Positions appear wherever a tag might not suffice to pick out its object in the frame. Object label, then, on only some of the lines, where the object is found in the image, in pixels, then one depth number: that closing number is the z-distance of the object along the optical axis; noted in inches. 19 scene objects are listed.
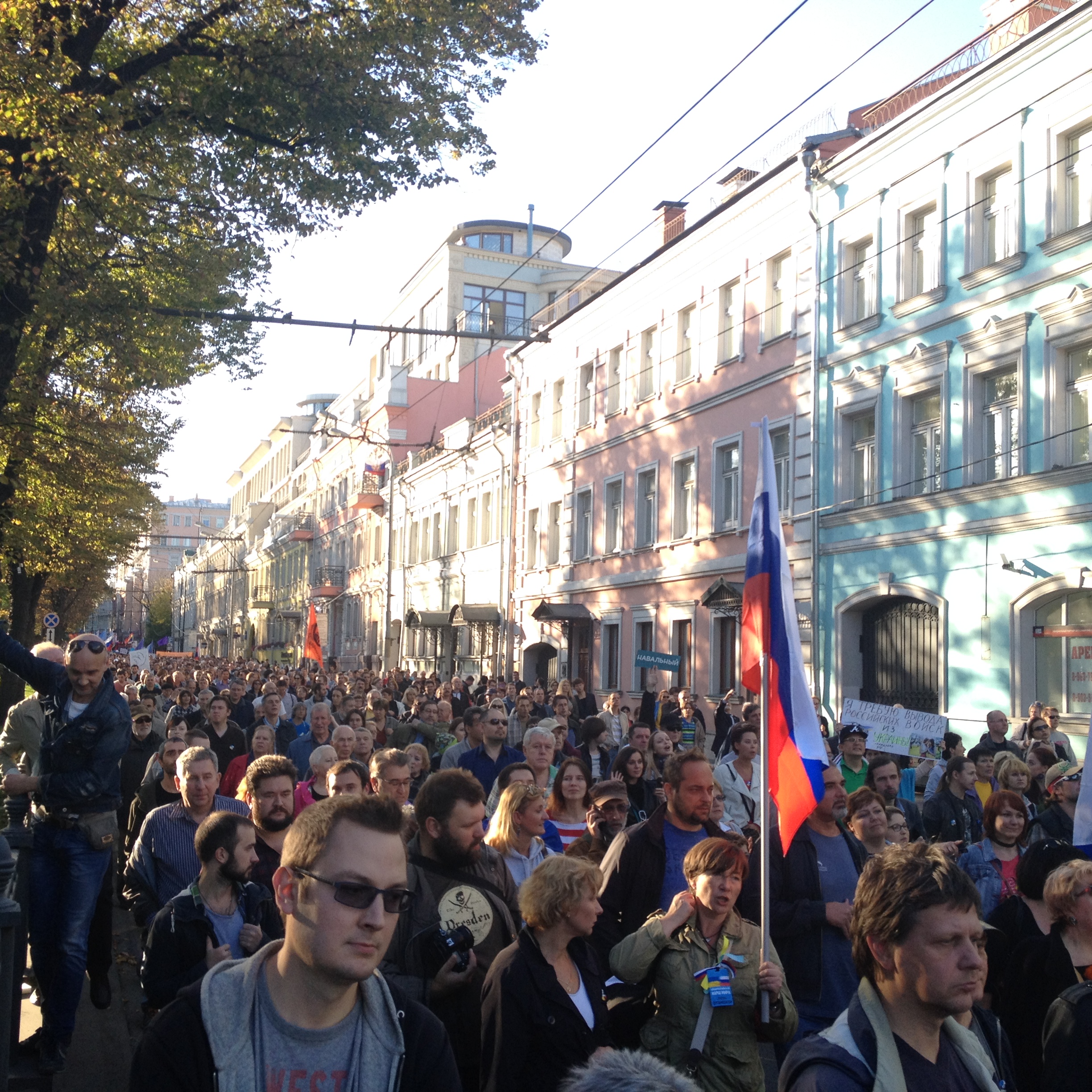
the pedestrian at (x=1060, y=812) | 320.2
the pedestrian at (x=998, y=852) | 254.1
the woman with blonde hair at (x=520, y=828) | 236.7
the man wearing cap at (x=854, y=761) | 425.1
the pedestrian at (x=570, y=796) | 299.7
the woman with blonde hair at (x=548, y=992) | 161.0
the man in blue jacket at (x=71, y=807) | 251.9
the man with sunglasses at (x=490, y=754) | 405.4
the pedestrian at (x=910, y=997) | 108.0
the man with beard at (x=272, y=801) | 231.8
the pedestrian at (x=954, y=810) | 344.2
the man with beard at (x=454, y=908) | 176.1
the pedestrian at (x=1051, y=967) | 181.5
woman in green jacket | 179.9
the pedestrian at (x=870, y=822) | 265.6
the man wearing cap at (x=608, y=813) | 281.1
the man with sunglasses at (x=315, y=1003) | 93.6
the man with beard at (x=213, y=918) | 171.0
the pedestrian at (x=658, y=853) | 223.3
